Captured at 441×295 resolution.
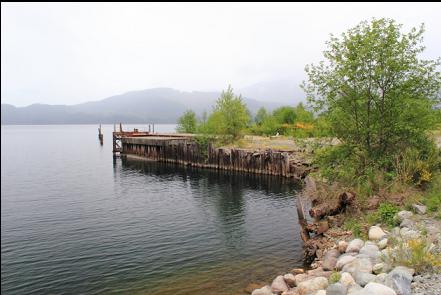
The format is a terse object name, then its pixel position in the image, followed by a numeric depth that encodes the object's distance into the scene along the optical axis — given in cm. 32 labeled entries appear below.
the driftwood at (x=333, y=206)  1617
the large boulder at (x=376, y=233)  1297
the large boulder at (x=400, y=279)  881
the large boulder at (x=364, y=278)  1001
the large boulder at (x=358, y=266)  1080
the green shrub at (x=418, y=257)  970
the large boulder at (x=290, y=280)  1312
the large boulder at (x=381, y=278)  965
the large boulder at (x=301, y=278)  1286
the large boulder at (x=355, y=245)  1286
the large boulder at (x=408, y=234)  1155
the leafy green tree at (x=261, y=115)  8600
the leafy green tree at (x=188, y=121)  7975
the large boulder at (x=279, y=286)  1262
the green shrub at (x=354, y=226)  1430
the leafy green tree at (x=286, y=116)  7875
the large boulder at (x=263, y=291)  1261
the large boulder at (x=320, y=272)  1225
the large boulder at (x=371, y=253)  1136
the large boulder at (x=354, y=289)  931
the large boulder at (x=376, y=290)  865
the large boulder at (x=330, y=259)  1288
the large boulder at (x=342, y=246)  1362
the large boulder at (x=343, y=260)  1201
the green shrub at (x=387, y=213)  1389
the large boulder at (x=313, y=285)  1122
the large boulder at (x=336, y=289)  984
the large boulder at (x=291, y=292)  1165
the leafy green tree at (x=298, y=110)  7324
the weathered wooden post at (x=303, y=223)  1773
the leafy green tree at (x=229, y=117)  5384
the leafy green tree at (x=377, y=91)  1683
